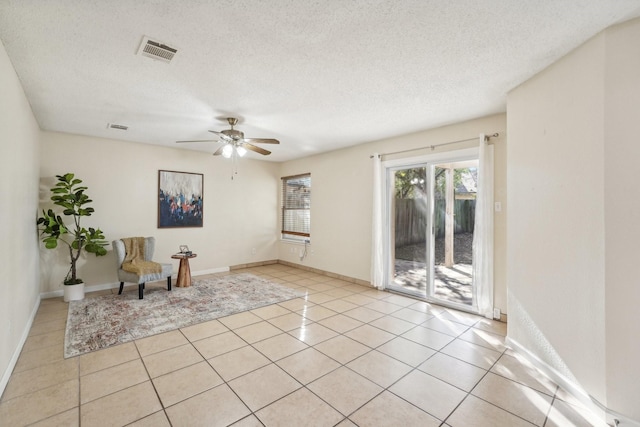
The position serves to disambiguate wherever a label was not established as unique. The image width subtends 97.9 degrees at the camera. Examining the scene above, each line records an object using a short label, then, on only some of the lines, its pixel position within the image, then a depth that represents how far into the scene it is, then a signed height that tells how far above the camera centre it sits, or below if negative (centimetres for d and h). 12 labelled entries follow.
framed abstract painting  547 +34
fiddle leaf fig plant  391 -25
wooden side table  495 -102
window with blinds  655 +24
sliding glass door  401 -15
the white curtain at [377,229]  483 -20
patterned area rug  303 -130
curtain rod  356 +109
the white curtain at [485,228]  355 -12
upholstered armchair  424 -93
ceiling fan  376 +104
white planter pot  416 -117
